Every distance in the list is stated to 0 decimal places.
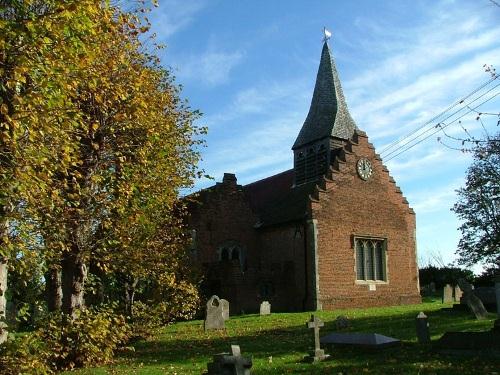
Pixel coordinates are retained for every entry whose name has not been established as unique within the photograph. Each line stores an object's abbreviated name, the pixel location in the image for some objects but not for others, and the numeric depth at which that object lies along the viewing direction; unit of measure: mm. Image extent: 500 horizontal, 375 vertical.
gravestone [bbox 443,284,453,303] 28578
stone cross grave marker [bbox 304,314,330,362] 11466
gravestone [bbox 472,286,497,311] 20188
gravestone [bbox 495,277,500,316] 14120
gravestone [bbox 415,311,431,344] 12862
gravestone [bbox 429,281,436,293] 41994
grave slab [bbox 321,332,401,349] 12188
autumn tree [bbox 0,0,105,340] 8547
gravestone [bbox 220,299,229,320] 22961
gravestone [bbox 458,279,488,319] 17391
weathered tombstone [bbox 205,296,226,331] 19303
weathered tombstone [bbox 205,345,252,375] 7969
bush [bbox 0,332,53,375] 8680
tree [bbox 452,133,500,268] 40719
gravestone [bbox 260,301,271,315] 24688
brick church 27969
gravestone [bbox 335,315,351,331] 16859
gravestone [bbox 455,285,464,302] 29797
